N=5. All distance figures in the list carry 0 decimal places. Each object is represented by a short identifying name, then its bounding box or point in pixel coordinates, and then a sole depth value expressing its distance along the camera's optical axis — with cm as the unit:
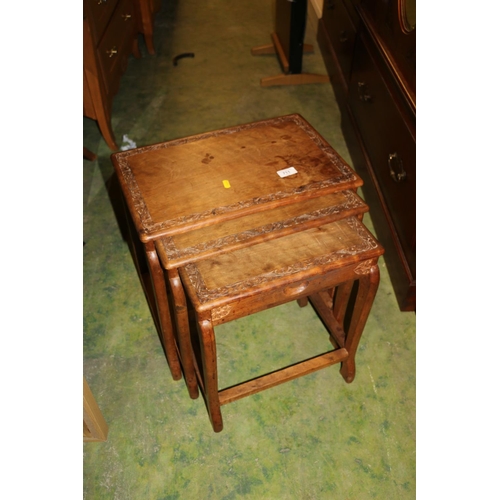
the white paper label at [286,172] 158
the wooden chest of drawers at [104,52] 249
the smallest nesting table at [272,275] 128
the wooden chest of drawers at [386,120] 194
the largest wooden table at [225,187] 142
